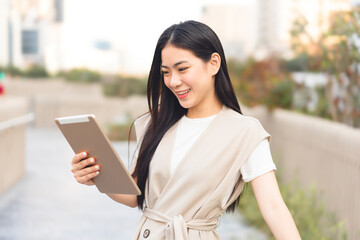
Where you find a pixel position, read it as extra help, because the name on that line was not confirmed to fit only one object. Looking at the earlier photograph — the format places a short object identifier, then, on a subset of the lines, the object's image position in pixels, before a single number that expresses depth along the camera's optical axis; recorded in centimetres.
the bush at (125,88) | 2316
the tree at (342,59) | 679
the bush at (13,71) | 3006
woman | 203
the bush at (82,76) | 2382
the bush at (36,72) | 2950
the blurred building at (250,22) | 12800
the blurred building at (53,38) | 4957
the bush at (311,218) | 493
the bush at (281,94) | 942
